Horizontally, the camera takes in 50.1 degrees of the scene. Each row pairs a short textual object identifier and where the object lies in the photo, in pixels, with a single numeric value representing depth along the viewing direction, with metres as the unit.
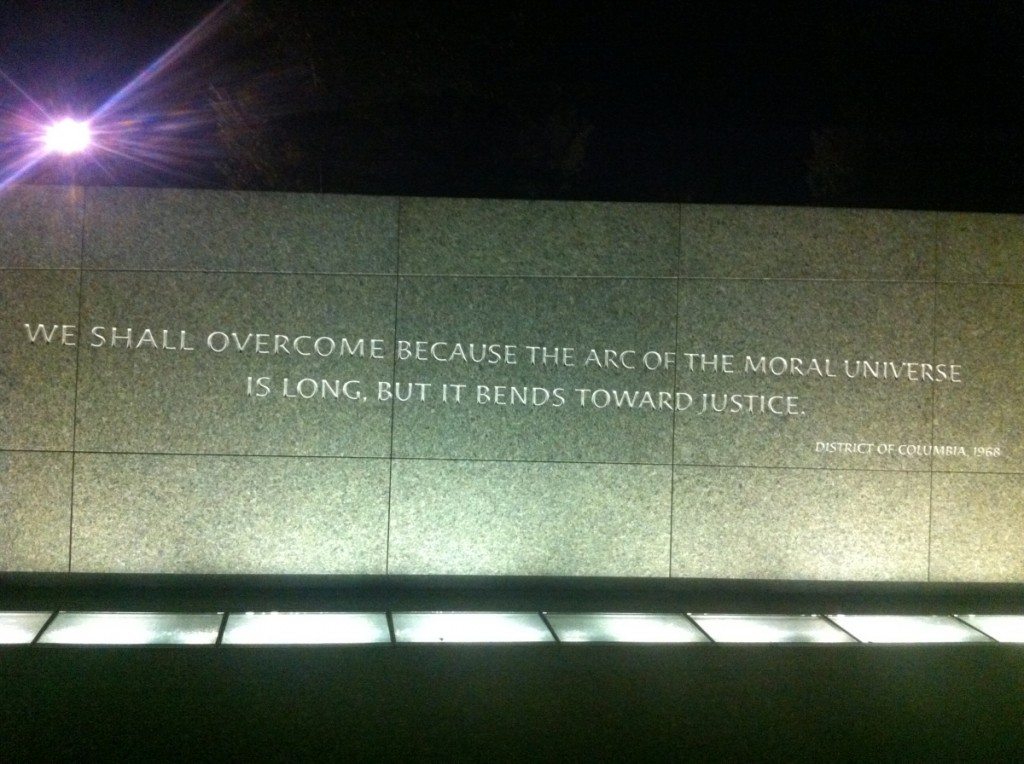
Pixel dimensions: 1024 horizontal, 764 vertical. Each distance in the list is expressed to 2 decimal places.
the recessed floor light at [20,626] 6.52
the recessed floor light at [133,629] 6.57
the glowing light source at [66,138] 9.62
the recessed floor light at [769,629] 6.96
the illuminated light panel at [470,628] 6.79
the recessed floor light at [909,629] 7.00
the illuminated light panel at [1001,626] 7.07
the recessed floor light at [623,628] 6.90
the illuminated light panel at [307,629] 6.65
